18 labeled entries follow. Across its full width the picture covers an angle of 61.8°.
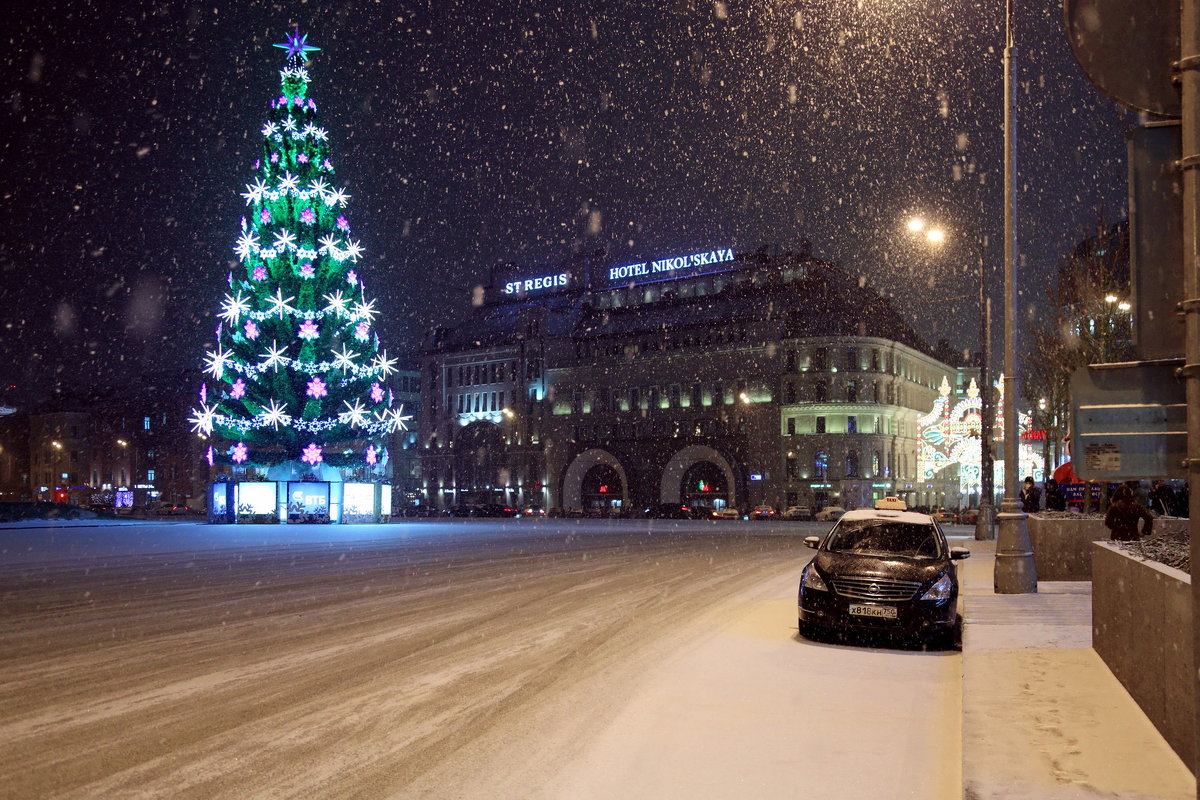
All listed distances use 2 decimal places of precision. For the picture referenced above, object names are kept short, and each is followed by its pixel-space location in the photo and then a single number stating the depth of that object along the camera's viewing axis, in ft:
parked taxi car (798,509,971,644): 37.35
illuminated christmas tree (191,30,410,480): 163.84
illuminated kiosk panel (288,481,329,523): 174.09
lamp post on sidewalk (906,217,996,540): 105.91
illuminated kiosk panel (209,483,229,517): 176.86
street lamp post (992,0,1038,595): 50.78
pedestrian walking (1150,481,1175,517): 80.89
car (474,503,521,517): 295.48
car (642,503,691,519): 288.96
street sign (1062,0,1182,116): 10.96
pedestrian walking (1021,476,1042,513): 95.75
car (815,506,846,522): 229.58
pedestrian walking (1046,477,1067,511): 88.99
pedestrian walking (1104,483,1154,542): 49.24
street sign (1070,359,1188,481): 10.96
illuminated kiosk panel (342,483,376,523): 179.52
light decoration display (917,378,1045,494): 148.36
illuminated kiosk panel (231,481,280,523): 173.99
